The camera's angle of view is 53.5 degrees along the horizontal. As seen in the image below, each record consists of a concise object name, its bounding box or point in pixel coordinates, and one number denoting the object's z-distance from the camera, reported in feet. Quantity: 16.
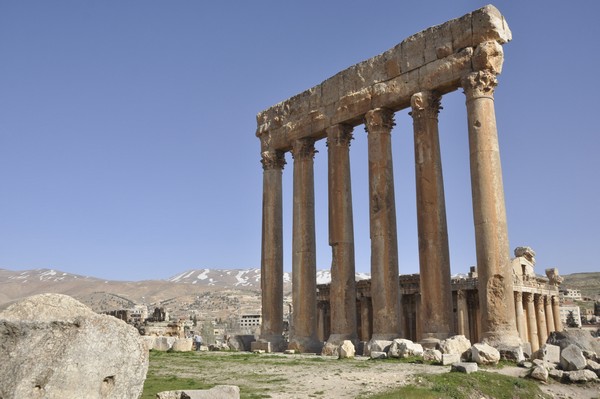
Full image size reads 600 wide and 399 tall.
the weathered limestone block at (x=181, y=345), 85.20
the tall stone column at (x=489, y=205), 60.39
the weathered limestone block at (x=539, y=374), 46.16
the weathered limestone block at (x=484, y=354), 52.65
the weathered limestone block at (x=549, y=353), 52.75
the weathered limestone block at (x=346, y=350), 67.10
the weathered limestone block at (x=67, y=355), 21.12
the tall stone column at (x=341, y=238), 77.46
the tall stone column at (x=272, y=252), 90.27
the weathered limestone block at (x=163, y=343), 87.56
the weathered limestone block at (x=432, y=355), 55.84
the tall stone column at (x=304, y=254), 82.69
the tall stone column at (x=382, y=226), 72.28
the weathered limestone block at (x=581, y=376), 46.13
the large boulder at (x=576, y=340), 56.03
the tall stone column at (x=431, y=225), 66.74
